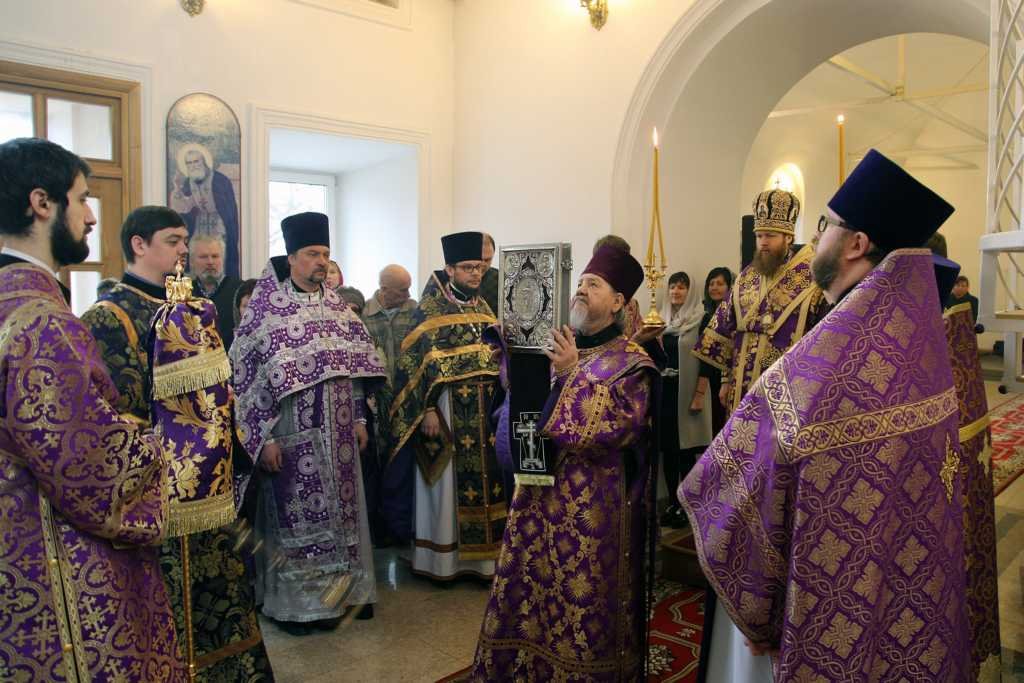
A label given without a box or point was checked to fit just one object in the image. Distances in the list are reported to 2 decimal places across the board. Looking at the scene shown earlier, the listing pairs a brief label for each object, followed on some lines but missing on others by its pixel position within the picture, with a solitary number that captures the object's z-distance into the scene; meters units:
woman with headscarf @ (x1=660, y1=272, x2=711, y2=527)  5.41
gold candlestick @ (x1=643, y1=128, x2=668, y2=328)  3.04
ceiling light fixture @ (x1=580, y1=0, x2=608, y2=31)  5.92
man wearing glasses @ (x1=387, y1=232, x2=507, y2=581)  4.46
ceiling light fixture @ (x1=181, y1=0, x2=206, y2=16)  5.70
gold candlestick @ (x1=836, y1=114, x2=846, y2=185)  2.88
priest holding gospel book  2.72
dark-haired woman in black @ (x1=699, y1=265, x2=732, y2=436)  6.04
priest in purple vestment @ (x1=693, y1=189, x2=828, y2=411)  3.93
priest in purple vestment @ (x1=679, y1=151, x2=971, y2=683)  1.70
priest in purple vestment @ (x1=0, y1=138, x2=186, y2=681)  1.66
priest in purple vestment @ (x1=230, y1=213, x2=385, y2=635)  3.81
